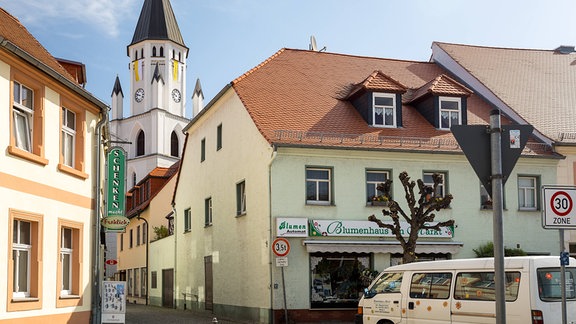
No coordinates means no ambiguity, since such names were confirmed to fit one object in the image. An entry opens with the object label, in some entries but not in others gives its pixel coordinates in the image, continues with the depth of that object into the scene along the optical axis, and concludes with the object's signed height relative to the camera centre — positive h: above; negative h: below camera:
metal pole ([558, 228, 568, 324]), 8.34 -0.50
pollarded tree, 20.53 +0.77
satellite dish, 37.78 +9.62
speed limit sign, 8.42 +0.33
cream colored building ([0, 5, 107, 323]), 14.79 +1.23
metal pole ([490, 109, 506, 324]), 7.29 +0.28
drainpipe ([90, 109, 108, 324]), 18.97 -0.02
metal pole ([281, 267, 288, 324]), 22.42 -2.13
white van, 12.52 -0.98
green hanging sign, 21.11 +1.69
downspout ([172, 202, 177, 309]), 38.93 -0.94
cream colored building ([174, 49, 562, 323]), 25.36 +2.17
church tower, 94.00 +18.99
